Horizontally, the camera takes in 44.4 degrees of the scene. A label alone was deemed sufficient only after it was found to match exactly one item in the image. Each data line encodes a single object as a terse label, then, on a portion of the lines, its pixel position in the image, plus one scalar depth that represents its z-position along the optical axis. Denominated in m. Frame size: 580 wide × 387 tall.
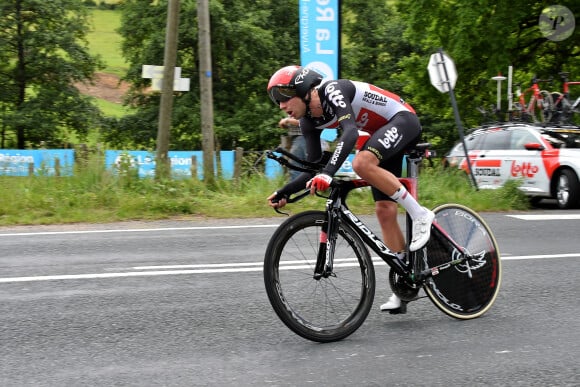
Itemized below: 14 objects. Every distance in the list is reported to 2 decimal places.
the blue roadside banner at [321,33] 14.69
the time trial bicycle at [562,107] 16.83
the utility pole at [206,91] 14.00
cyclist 4.33
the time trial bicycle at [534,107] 17.52
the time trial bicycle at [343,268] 4.39
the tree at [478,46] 25.42
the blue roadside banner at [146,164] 12.94
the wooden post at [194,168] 13.37
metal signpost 14.18
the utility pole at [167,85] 13.94
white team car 13.41
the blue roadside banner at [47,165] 12.72
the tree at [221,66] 39.28
